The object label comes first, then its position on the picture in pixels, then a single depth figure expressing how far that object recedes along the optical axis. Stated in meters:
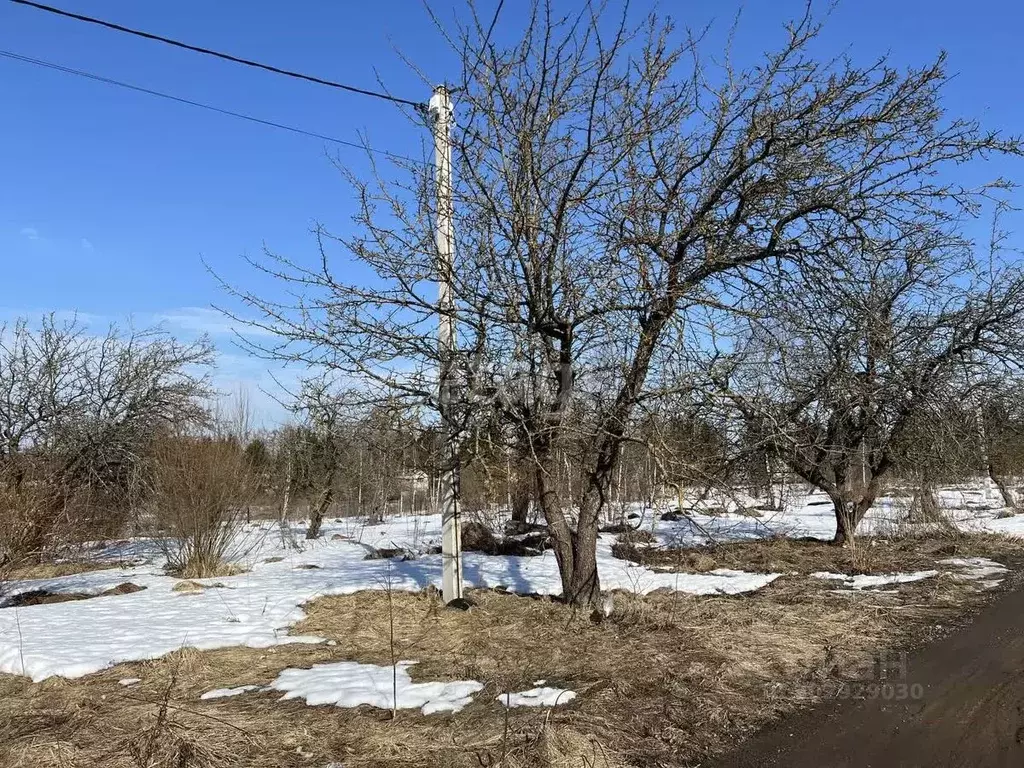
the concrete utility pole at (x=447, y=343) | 6.82
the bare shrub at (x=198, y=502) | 11.84
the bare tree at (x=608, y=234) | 6.25
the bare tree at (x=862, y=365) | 6.61
